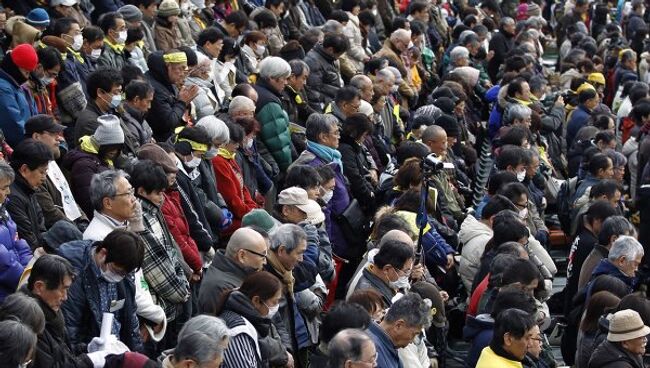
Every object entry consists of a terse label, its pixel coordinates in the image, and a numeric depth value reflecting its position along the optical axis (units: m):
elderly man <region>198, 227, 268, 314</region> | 17.56
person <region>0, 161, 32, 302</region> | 16.77
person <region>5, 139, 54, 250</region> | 18.37
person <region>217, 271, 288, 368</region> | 15.85
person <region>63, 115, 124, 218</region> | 19.94
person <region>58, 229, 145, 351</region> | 15.89
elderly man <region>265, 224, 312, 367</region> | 18.36
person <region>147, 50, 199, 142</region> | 24.42
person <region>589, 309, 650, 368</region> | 18.02
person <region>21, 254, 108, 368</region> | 14.65
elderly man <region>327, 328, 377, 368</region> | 14.65
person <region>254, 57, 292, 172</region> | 26.06
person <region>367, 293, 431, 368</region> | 16.55
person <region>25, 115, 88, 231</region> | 19.12
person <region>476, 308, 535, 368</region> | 16.95
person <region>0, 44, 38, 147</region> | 21.73
